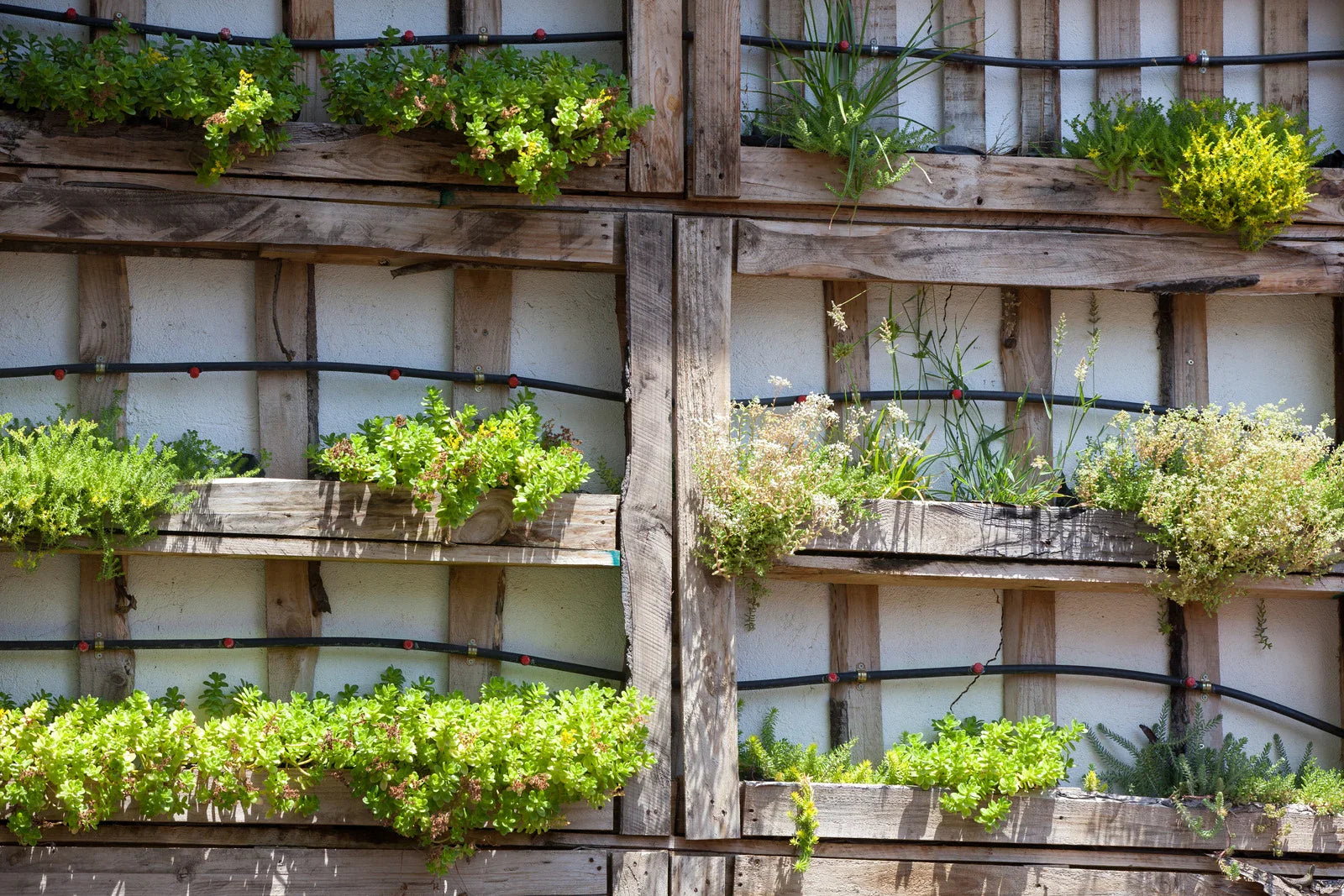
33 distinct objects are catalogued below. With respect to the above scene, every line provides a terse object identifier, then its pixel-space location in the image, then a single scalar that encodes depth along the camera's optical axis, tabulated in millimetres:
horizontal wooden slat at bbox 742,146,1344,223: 6570
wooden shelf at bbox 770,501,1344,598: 6332
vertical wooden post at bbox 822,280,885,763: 6812
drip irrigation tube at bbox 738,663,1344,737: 6754
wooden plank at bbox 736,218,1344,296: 6582
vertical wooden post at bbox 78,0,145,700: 6418
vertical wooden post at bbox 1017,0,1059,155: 7082
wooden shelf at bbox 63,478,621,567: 6004
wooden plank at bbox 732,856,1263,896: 6242
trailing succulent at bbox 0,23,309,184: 5930
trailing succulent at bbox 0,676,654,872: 5703
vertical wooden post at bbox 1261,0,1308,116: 7227
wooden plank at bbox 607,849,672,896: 6172
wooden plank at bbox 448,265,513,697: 6641
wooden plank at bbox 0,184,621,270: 6160
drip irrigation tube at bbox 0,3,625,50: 6445
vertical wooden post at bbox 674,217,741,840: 6215
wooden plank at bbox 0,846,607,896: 5953
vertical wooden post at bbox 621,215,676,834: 6215
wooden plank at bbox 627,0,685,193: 6477
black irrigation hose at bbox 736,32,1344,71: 6820
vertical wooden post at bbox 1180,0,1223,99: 7176
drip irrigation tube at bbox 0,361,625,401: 6441
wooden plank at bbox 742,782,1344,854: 6250
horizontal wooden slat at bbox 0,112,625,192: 6172
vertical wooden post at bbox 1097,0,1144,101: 7160
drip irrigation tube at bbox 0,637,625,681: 6383
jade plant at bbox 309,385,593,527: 5879
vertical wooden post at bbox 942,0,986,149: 7031
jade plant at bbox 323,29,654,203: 6094
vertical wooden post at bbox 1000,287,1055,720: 6918
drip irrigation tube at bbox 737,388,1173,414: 6937
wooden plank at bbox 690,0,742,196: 6441
